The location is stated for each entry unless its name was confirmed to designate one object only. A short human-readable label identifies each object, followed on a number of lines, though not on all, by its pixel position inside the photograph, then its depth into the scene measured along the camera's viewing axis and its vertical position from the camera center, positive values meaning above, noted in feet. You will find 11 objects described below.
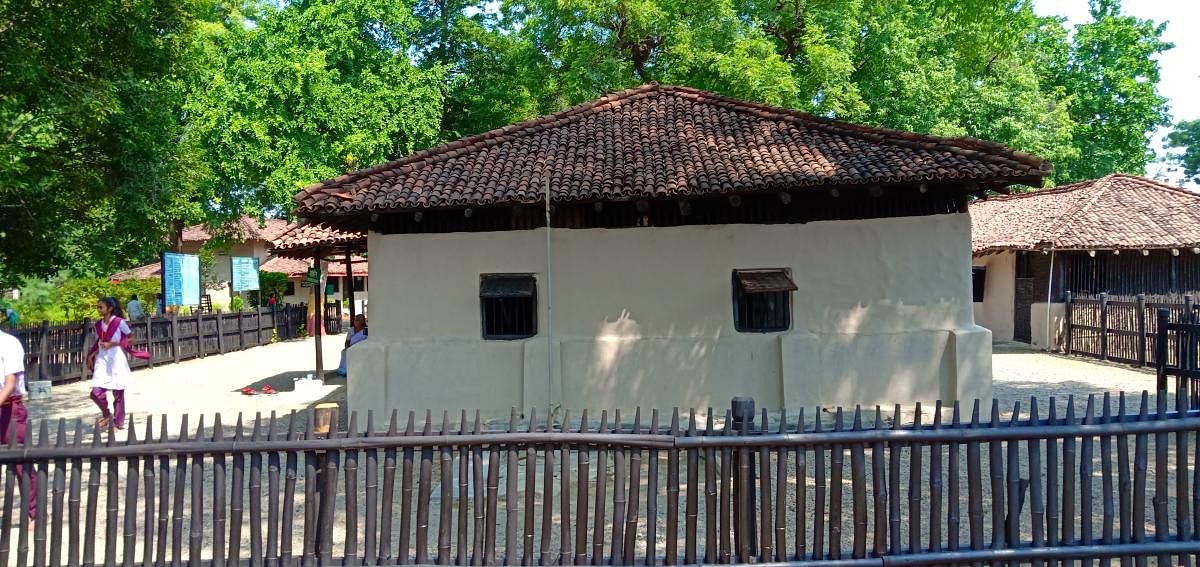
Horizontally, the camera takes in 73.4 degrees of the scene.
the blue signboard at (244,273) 82.89 +0.72
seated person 46.60 -3.17
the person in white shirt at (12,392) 18.74 -2.60
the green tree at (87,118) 35.70 +7.97
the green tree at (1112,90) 98.65 +21.96
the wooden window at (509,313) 34.12 -1.55
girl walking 31.50 -3.04
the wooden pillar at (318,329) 47.14 -3.01
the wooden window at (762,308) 33.91 -1.49
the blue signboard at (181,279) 60.29 +0.13
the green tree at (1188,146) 157.17 +24.31
